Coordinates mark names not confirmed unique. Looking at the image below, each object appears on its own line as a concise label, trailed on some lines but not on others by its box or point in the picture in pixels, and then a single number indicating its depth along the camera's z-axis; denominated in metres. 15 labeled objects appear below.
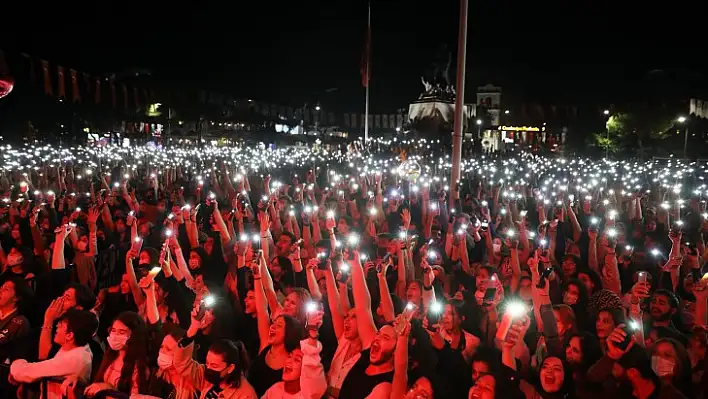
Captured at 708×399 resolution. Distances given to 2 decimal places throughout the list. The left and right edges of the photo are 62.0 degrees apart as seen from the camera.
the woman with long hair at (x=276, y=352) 4.31
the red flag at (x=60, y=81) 15.43
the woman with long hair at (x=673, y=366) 3.92
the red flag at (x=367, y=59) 26.30
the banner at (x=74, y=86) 16.14
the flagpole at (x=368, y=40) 26.05
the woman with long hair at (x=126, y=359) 4.30
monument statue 46.12
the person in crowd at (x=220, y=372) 3.78
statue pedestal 46.19
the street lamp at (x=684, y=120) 32.14
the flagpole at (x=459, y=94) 13.98
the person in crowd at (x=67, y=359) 4.14
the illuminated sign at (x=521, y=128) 68.18
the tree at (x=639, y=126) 44.72
